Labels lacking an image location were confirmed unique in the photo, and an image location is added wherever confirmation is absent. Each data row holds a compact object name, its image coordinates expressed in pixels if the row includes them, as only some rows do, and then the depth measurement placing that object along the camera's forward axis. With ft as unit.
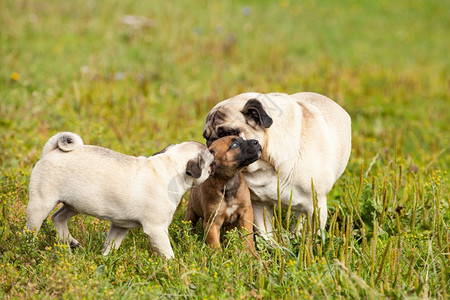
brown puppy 32.55
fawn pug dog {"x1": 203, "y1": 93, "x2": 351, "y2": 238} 33.12
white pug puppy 30.14
